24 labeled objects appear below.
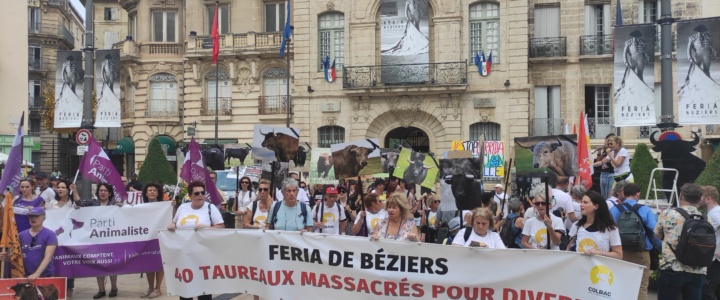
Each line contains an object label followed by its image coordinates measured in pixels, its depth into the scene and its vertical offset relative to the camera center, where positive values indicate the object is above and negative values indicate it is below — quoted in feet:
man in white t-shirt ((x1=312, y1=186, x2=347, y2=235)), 31.14 -2.46
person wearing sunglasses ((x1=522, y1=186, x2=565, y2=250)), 27.07 -2.68
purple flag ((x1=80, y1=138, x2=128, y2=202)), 36.81 -0.42
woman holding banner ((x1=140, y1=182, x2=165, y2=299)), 33.22 -5.36
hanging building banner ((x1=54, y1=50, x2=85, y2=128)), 54.29 +5.60
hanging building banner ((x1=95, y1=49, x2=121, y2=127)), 53.93 +5.65
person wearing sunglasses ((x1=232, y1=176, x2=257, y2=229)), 43.26 -2.29
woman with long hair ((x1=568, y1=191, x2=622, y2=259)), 22.93 -2.32
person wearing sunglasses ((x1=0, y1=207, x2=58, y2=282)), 25.59 -3.02
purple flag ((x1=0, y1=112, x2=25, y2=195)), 28.50 -0.10
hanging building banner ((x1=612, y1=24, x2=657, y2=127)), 45.24 +5.11
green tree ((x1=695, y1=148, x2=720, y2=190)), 38.47 -0.86
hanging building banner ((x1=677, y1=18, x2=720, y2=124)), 43.98 +5.52
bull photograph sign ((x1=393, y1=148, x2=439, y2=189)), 44.21 -0.60
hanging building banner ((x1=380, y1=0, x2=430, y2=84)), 97.50 +16.57
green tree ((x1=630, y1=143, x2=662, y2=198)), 47.32 -0.51
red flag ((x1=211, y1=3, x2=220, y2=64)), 102.01 +17.58
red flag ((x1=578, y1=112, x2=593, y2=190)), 34.94 +0.14
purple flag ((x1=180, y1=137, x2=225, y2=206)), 38.14 -0.40
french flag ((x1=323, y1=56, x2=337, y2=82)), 102.01 +12.73
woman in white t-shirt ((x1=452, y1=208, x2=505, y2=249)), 23.53 -2.52
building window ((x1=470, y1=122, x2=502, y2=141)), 97.91 +3.97
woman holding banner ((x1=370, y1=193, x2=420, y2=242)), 25.05 -2.27
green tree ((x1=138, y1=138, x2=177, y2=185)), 73.36 -0.65
